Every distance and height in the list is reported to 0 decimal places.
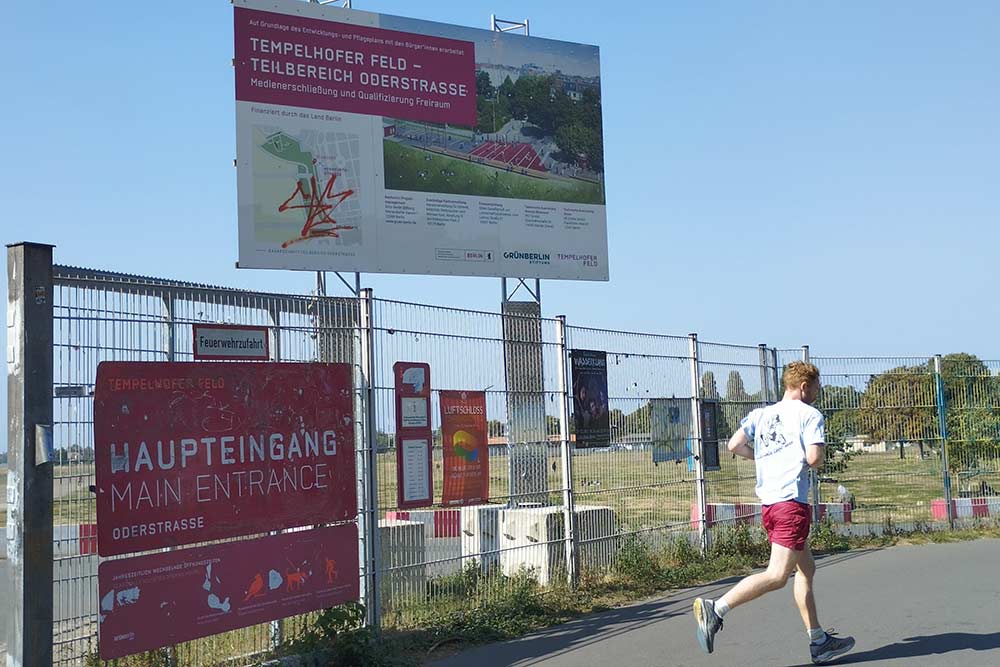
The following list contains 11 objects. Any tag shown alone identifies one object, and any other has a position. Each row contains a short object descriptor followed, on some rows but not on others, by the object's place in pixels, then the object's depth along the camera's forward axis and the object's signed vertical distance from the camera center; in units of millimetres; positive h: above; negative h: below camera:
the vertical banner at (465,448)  8898 -226
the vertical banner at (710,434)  12820 -262
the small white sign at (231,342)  6914 +567
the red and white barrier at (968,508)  15125 -1478
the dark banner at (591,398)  10695 +185
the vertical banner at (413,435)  8414 -95
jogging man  6938 -647
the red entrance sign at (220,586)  6215 -995
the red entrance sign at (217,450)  6297 -133
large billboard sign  14086 +3926
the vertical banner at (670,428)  11922 -161
